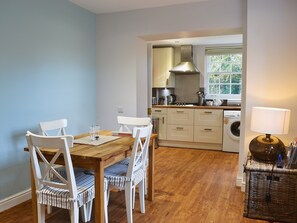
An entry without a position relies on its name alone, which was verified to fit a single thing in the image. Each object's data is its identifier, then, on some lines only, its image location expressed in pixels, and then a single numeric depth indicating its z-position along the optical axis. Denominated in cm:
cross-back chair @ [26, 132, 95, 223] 181
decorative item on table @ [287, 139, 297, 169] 236
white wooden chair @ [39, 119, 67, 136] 259
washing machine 494
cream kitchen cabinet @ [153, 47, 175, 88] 588
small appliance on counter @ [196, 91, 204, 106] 590
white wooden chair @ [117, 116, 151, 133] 305
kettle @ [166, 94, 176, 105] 606
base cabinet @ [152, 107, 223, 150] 517
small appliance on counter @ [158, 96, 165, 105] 600
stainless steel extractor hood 570
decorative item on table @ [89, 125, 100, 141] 251
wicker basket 240
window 584
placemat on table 234
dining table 193
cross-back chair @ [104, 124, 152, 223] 221
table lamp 244
